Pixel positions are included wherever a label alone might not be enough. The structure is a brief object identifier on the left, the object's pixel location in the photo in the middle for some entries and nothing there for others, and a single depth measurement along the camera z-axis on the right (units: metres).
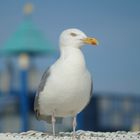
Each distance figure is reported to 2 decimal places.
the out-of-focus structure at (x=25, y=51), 21.73
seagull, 6.98
